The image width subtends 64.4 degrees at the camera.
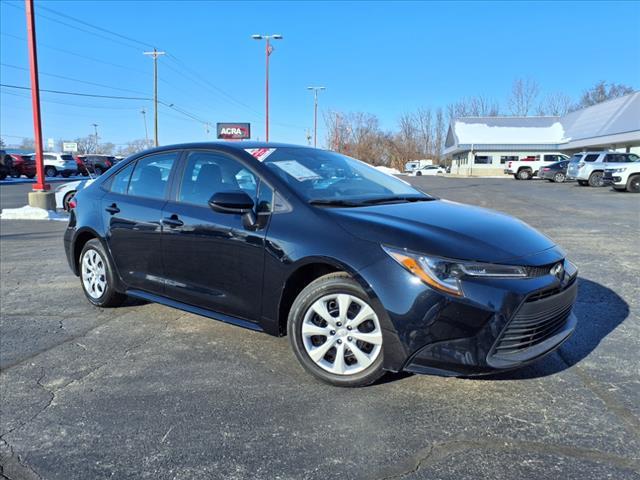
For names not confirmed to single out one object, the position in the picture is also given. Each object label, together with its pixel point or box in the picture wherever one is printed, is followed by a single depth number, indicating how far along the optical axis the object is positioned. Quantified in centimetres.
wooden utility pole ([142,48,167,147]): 4379
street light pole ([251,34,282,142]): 3259
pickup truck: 3769
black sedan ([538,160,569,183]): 3161
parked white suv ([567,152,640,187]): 2497
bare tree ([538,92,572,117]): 8275
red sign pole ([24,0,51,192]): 1222
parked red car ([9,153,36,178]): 3219
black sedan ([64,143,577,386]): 289
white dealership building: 4762
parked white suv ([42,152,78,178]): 3640
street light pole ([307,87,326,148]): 5042
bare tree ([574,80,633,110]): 8381
